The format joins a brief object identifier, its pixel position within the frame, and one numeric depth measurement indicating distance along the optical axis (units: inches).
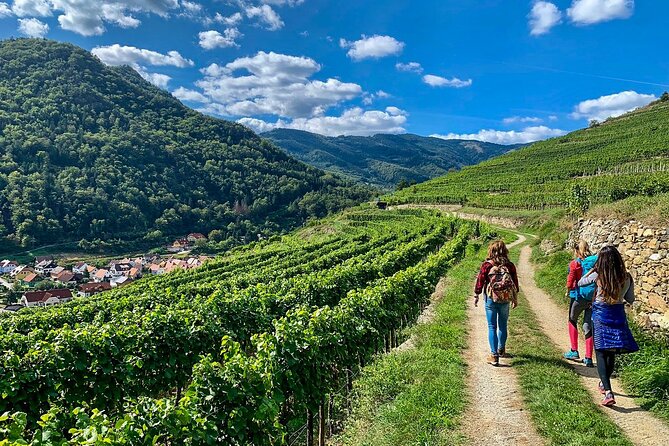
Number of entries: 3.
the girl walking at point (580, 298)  287.3
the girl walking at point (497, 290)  298.8
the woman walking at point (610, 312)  223.9
